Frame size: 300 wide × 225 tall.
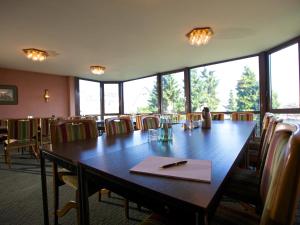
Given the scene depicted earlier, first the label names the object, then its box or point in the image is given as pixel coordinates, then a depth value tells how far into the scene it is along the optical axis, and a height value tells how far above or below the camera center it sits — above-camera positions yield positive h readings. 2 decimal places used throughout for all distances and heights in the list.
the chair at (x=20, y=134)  3.42 -0.40
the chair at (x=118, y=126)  1.98 -0.17
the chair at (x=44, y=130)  4.01 -0.38
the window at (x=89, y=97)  7.13 +0.58
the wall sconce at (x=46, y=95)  6.24 +0.57
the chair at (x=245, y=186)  1.08 -0.49
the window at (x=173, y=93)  6.11 +0.57
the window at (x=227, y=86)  4.70 +0.62
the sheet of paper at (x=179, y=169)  0.65 -0.23
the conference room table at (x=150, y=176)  0.53 -0.24
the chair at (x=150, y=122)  2.40 -0.16
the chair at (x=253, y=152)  1.95 -0.50
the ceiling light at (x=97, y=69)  5.01 +1.14
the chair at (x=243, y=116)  3.46 -0.15
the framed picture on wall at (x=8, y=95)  5.38 +0.55
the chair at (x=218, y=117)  3.92 -0.17
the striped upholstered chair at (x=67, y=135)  1.46 -0.20
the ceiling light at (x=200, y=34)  3.04 +1.23
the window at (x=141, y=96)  6.94 +0.59
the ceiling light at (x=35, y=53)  3.73 +1.20
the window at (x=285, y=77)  3.49 +0.61
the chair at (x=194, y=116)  3.70 -0.14
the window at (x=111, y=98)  7.87 +0.56
